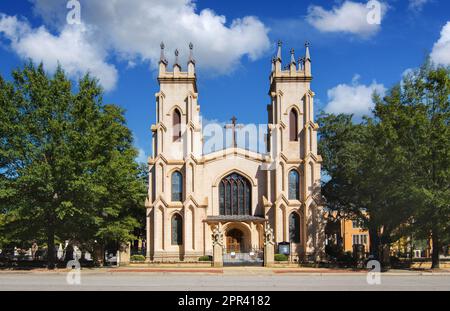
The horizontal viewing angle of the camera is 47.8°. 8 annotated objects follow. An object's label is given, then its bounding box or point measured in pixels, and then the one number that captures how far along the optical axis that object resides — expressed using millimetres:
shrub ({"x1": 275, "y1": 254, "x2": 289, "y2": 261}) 42181
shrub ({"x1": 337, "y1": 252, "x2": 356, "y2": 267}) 37931
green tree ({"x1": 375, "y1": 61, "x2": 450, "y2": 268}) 32906
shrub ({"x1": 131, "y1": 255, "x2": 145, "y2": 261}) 44750
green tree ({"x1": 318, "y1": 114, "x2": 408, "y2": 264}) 35500
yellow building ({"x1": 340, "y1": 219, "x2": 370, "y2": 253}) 90750
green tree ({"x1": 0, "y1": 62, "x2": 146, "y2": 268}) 33375
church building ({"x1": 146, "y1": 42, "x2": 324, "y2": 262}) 46438
